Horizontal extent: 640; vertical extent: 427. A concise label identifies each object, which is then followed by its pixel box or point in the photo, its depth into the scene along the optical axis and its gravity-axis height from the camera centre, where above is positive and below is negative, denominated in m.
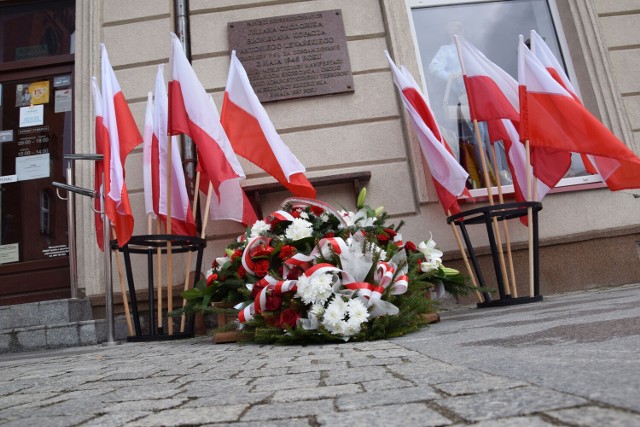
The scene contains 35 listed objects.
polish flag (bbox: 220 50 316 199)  4.12 +1.49
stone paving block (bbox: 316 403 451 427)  0.75 -0.17
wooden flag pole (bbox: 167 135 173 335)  3.87 +0.86
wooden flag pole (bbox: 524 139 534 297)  3.78 +0.51
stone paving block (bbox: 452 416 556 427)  0.66 -0.17
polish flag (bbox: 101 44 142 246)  3.68 +1.51
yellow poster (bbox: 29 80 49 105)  5.47 +2.71
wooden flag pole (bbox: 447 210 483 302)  4.09 +0.28
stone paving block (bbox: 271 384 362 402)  1.05 -0.16
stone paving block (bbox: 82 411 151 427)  0.95 -0.14
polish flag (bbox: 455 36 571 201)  4.07 +1.48
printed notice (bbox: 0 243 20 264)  5.08 +1.00
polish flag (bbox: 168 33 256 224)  3.96 +1.58
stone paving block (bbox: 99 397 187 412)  1.09 -0.14
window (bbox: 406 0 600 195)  5.17 +2.64
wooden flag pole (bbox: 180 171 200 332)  3.91 +0.58
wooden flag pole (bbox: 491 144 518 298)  3.85 +0.37
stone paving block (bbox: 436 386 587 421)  0.73 -0.17
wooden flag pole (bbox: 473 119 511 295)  3.89 +0.50
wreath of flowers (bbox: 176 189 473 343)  2.51 +0.19
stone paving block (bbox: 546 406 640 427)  0.61 -0.17
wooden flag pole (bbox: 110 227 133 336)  3.97 +0.35
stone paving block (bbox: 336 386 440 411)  0.90 -0.17
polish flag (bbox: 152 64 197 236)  4.16 +1.32
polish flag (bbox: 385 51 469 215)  4.06 +1.19
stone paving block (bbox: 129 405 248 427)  0.91 -0.15
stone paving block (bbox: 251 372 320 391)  1.23 -0.16
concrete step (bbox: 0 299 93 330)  4.15 +0.31
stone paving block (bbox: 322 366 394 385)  1.21 -0.16
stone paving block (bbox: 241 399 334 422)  0.89 -0.16
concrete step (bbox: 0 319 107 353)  3.91 +0.11
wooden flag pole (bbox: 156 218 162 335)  3.80 +0.26
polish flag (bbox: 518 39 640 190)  3.69 +1.12
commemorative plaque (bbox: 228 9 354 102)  5.02 +2.52
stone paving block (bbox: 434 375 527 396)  0.90 -0.17
